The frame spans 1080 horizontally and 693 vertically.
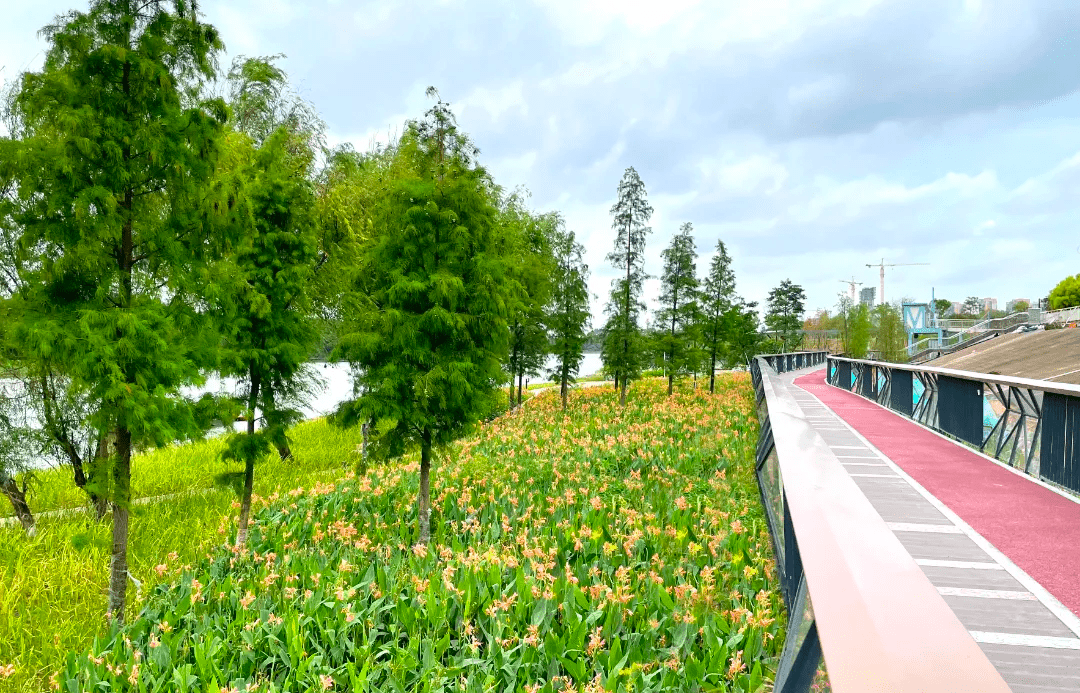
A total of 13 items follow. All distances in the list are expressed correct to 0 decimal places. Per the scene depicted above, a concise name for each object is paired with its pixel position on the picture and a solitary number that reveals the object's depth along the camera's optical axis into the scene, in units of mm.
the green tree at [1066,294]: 78062
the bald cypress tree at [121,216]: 7141
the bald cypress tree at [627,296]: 29062
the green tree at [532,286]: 25219
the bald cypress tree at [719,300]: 34781
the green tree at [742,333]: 35562
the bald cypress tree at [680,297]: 31547
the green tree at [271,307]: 10422
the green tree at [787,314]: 60875
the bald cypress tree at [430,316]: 10016
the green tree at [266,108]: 16750
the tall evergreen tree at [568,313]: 29000
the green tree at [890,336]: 59322
